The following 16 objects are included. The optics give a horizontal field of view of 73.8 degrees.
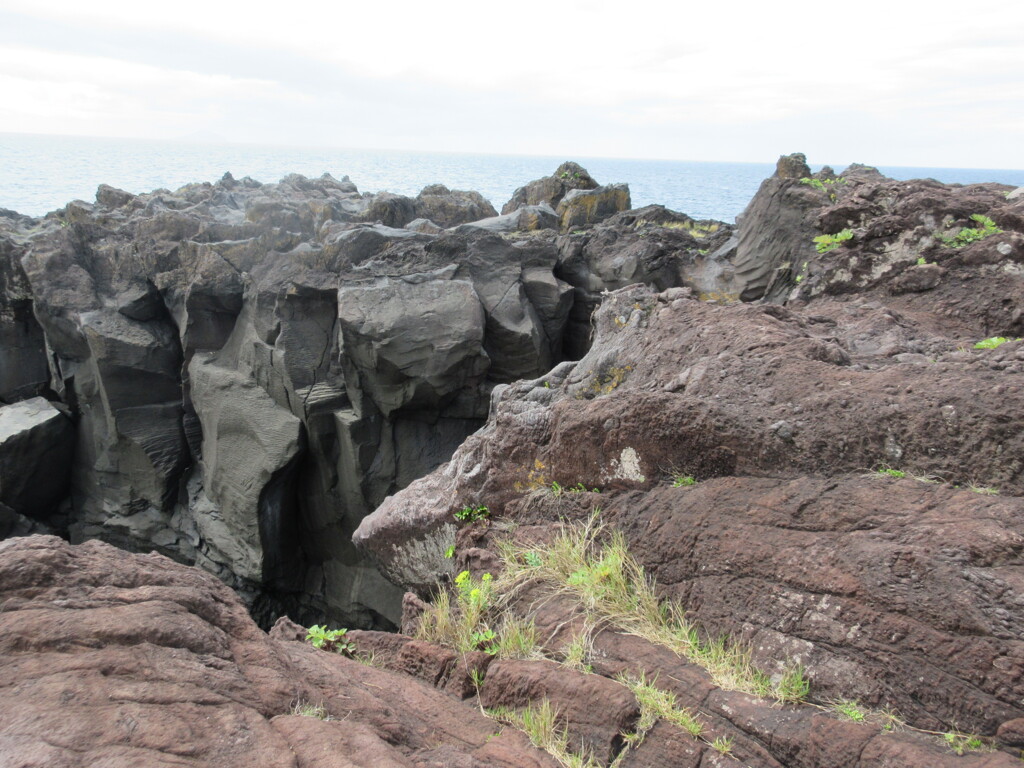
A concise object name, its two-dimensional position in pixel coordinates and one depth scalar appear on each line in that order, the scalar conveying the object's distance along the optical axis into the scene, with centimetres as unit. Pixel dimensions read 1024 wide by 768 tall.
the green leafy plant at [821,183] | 1146
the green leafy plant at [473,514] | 565
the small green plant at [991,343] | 472
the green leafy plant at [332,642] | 440
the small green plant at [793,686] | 324
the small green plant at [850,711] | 302
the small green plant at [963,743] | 272
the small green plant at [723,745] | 308
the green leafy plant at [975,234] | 634
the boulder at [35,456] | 1509
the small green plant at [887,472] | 380
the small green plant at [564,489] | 510
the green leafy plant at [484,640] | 435
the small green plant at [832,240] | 725
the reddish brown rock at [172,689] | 231
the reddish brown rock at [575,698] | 332
